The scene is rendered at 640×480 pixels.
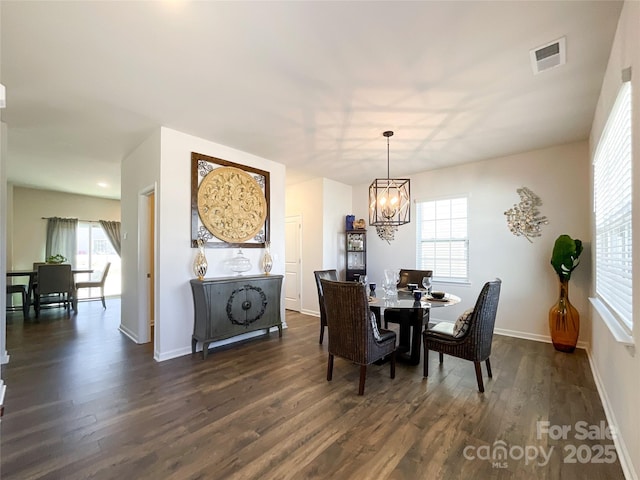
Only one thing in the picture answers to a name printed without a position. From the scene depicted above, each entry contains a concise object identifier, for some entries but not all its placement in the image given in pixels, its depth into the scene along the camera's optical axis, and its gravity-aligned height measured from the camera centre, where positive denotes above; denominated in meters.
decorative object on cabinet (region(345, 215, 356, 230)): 5.77 +0.42
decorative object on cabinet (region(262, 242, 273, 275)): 4.23 -0.30
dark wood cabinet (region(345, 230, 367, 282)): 5.71 -0.21
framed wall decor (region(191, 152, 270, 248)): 3.60 +0.52
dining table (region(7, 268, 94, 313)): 5.16 -0.73
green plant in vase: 3.42 -0.79
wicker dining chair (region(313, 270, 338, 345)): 3.93 -0.60
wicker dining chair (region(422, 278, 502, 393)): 2.52 -0.87
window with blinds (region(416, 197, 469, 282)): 4.71 +0.05
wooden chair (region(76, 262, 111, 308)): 6.10 -0.92
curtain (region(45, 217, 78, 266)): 6.66 +0.08
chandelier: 3.39 +0.48
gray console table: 3.35 -0.83
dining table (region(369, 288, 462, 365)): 2.84 -0.81
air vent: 1.94 +1.34
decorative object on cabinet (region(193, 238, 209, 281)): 3.53 -0.27
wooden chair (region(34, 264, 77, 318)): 5.21 -0.83
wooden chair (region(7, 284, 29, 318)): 5.09 -0.95
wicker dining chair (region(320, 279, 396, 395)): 2.50 -0.80
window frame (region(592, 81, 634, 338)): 1.70 +0.18
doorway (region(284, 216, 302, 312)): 5.82 -0.43
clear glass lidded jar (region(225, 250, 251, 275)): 3.93 -0.30
